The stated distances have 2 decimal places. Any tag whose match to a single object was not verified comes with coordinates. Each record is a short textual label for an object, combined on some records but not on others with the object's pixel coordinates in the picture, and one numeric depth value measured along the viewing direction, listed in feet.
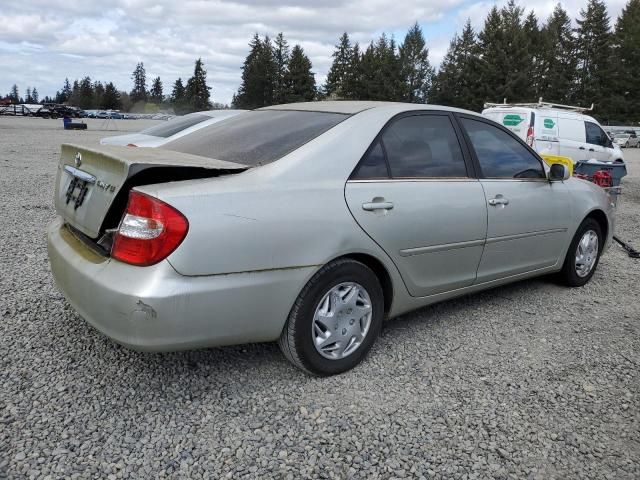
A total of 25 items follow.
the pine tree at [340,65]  283.38
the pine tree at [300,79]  273.11
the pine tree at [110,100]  357.00
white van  42.52
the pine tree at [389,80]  245.45
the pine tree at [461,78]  209.97
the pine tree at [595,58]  197.98
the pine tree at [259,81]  281.33
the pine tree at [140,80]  425.69
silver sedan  8.31
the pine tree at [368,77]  248.32
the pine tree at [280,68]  277.03
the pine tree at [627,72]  193.47
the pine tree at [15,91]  523.29
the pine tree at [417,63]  280.10
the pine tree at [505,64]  201.87
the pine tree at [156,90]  407.03
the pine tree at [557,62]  205.05
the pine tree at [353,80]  255.09
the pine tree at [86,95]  366.63
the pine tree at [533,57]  205.77
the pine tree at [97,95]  362.53
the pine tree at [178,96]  312.91
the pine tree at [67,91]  443.32
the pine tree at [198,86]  319.47
